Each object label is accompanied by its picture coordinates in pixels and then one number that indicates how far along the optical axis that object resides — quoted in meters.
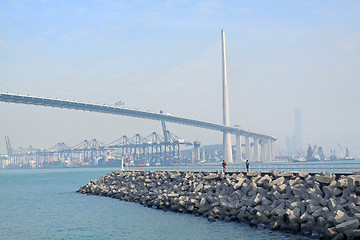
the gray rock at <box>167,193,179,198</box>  26.33
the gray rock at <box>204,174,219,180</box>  27.76
